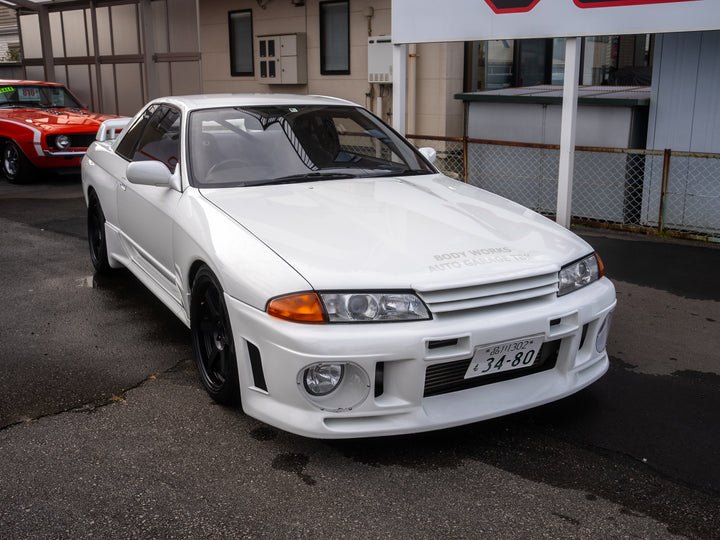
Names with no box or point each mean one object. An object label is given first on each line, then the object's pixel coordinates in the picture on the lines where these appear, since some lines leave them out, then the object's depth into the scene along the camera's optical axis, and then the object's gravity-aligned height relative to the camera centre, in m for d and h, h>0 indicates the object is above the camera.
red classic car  10.81 -0.78
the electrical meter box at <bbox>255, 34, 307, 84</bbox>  12.27 +0.28
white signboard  5.62 +0.46
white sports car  2.92 -0.85
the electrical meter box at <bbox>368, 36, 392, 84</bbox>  10.87 +0.23
